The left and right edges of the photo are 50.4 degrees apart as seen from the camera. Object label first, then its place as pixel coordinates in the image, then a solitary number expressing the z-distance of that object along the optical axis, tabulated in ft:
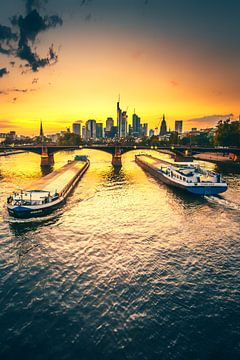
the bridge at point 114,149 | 493.07
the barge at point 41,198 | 173.37
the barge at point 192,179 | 241.35
